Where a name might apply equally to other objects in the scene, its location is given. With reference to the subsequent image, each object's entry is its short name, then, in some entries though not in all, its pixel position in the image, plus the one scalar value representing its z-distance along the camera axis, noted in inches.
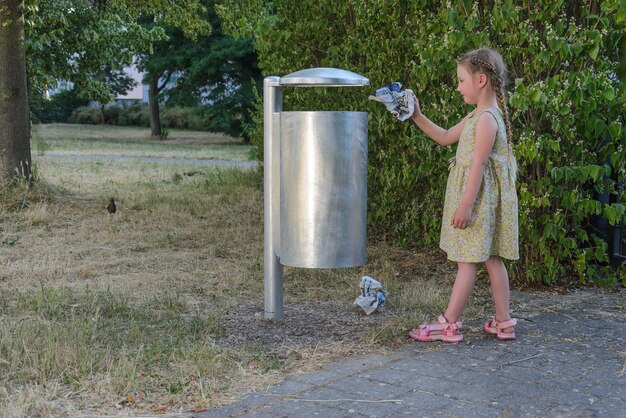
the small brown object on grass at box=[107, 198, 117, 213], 383.6
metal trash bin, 179.9
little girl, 176.9
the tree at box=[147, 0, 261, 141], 1187.3
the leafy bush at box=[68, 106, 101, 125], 1812.3
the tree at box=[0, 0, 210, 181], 392.5
